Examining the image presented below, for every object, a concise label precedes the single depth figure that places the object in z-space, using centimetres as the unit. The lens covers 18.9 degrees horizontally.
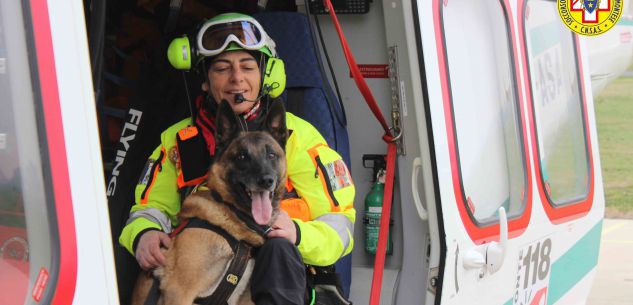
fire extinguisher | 757
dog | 554
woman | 606
